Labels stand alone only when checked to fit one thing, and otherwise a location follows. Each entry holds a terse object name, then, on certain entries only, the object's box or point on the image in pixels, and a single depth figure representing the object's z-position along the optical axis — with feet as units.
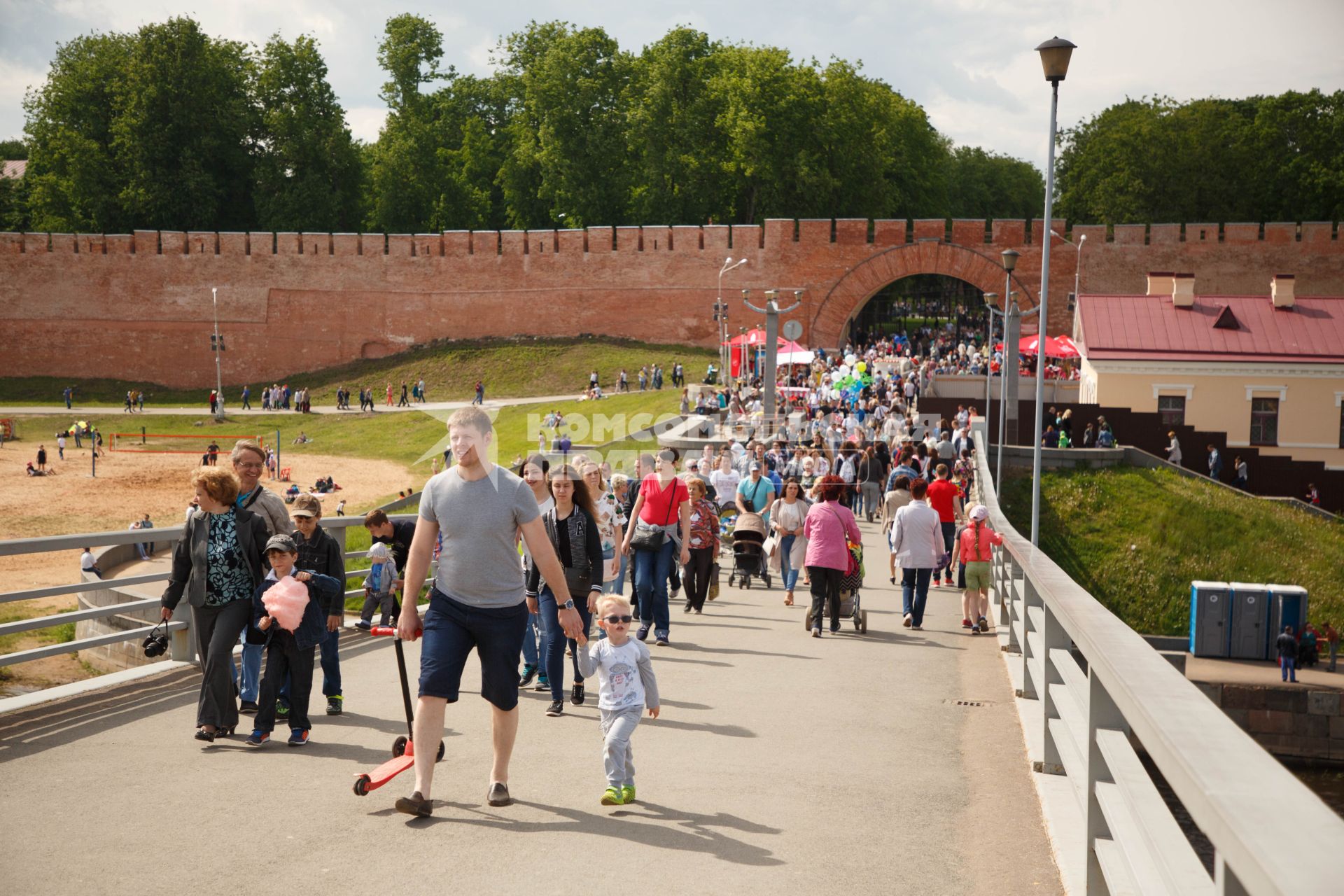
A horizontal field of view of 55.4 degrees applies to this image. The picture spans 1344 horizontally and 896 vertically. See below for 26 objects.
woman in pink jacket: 32.09
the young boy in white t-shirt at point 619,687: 16.83
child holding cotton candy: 19.85
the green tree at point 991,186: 252.62
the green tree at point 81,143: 195.11
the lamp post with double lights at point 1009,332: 82.88
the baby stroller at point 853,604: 32.78
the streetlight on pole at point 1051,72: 49.60
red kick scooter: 16.44
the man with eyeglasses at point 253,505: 21.08
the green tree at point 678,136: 180.14
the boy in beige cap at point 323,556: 21.94
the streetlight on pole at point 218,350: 164.14
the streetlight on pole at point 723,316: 136.05
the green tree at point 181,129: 191.93
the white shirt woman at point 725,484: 51.11
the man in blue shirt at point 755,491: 44.68
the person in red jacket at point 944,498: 41.83
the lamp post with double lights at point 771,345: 77.82
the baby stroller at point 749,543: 42.70
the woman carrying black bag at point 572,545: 23.66
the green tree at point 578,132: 182.39
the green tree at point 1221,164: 189.57
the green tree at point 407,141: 196.34
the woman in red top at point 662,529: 30.42
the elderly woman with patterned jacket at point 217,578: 19.75
